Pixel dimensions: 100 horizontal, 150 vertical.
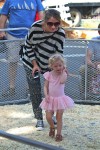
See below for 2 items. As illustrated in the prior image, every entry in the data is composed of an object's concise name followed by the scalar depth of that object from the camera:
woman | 6.55
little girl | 6.70
